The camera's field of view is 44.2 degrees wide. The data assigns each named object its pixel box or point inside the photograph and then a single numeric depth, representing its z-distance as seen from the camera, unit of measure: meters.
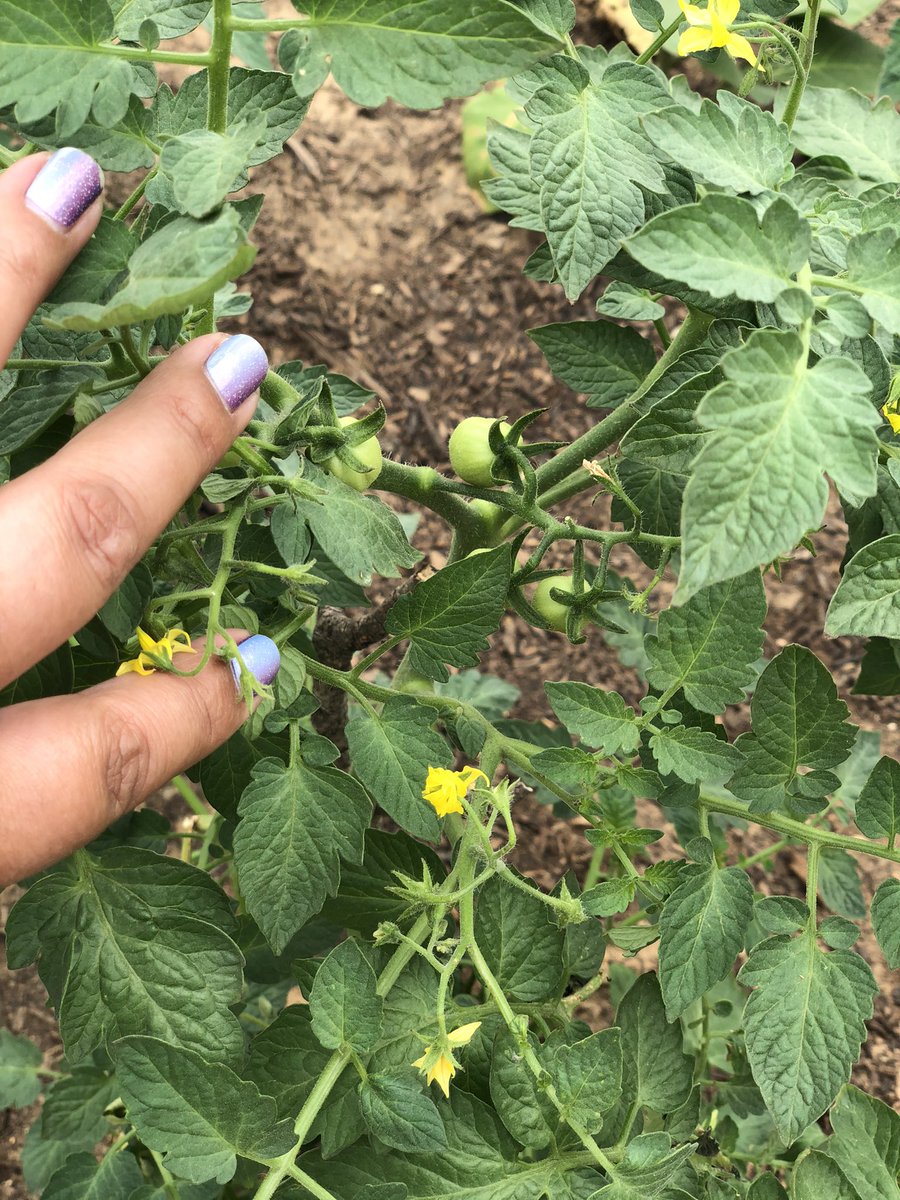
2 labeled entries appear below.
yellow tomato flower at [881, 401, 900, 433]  0.20
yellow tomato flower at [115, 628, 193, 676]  0.20
